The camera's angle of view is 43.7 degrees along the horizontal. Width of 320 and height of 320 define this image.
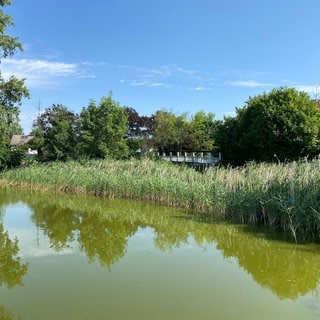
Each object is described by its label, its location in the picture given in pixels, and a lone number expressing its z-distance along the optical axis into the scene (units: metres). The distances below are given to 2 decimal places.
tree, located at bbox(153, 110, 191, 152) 30.70
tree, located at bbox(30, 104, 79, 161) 23.16
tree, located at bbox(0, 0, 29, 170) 18.30
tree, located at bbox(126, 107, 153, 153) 35.97
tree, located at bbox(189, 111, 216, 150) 30.97
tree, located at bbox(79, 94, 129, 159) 21.55
